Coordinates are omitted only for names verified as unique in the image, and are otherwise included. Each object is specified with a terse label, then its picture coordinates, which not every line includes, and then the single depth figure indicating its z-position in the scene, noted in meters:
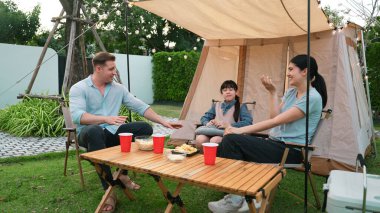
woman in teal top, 2.51
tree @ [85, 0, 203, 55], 18.03
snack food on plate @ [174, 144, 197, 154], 2.37
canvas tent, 3.36
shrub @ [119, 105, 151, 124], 6.59
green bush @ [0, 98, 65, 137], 5.87
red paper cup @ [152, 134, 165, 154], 2.39
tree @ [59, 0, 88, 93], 6.47
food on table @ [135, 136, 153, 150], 2.46
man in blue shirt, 2.85
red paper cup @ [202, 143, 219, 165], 2.10
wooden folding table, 1.75
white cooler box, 1.61
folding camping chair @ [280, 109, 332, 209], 2.44
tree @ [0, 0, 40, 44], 15.59
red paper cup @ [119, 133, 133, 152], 2.39
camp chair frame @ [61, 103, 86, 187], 3.29
